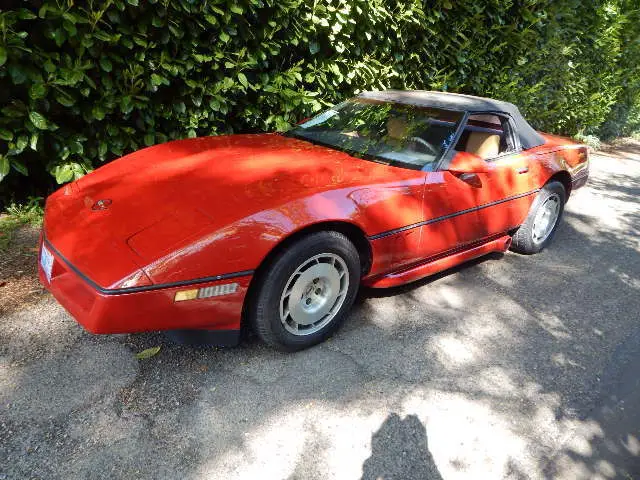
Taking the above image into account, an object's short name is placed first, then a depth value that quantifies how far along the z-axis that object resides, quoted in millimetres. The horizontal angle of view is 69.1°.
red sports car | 1957
